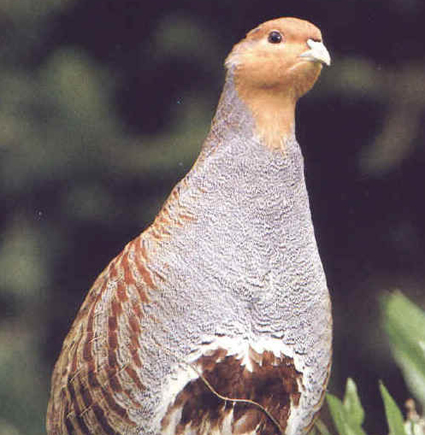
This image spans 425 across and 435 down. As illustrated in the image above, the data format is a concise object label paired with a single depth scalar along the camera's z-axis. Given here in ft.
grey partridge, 12.20
